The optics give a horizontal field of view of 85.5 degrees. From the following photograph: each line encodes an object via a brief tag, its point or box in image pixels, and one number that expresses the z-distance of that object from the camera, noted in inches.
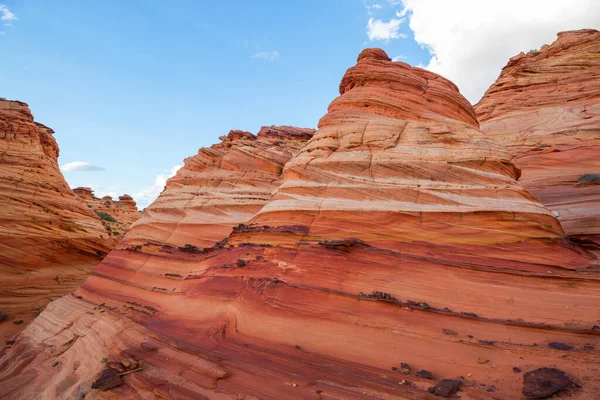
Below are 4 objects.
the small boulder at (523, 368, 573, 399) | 170.1
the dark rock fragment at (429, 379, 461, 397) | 184.2
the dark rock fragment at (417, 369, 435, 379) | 201.2
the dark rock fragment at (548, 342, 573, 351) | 197.6
